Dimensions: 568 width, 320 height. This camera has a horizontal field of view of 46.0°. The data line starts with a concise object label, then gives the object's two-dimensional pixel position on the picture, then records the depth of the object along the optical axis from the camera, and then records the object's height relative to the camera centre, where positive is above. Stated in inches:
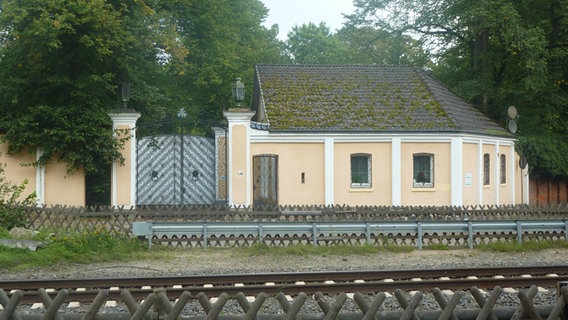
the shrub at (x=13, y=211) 783.7 -41.2
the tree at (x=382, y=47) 1664.6 +351.0
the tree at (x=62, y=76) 942.4 +153.6
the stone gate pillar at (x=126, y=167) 1008.2 +13.7
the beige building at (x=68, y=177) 993.5 -1.1
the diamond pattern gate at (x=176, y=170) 1056.8 +9.5
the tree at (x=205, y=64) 1566.2 +275.9
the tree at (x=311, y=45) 2583.7 +530.5
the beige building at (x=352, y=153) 1044.5 +35.8
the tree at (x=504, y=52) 1285.7 +260.9
